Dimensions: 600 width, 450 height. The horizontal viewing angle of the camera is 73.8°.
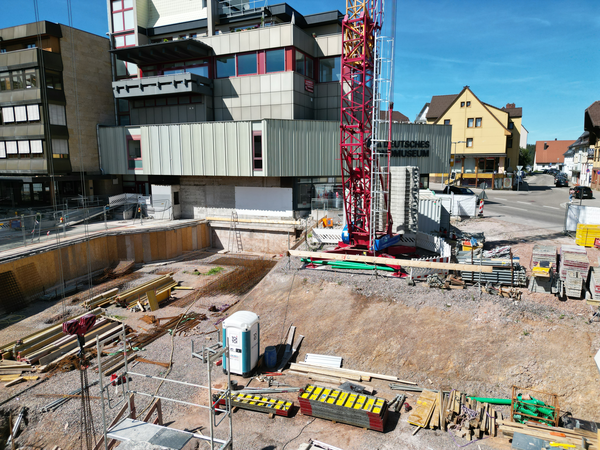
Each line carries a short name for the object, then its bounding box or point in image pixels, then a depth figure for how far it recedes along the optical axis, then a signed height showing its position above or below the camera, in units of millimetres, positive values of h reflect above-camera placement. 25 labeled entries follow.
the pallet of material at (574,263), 15414 -3450
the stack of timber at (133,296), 21047 -6276
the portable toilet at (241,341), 13641 -5597
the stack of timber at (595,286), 15076 -4258
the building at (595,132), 52438 +5689
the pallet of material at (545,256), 16719 -3463
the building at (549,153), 123519 +6553
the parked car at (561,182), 61609 -1258
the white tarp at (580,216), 23969 -2546
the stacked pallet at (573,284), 15414 -4264
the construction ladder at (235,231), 31692 -4212
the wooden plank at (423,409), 11023 -6628
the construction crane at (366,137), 20609 +2098
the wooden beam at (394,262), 17094 -3940
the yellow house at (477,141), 54625 +4616
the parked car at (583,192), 40094 -1908
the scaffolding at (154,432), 8820 -5719
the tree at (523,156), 81750 +3754
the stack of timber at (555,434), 9586 -6542
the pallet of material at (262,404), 11719 -6757
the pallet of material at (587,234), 21572 -3262
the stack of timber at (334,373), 13531 -6753
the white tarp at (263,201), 30625 -1831
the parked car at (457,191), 37703 -1488
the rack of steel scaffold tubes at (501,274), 17000 -4253
